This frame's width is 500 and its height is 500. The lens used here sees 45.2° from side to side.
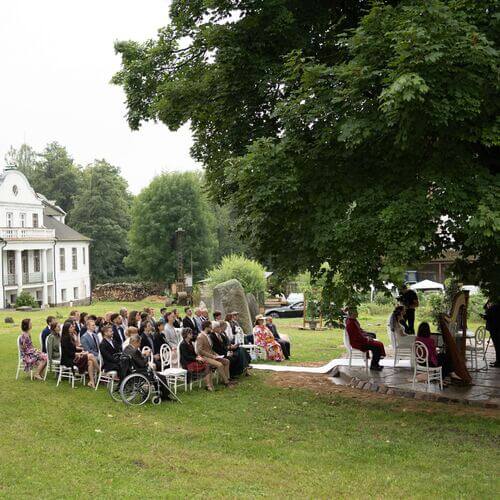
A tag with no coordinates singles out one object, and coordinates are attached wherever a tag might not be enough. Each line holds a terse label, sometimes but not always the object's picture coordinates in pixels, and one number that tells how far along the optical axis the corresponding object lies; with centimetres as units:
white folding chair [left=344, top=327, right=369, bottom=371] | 1389
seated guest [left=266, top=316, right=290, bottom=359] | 1704
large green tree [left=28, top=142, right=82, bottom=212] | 6700
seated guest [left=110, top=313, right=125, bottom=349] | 1285
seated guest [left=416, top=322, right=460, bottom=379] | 1169
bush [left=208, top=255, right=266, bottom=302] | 3161
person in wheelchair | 1091
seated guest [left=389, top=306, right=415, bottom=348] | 1345
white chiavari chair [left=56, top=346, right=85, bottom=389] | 1243
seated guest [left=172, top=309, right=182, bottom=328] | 1538
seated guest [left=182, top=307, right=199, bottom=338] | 1537
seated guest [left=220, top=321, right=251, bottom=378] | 1348
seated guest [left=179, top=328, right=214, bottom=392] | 1227
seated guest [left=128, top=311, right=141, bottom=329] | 1459
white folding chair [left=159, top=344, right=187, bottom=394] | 1154
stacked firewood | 5341
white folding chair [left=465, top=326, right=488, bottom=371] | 1411
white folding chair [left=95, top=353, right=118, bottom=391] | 1141
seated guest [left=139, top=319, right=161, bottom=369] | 1291
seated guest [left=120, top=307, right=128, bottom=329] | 1452
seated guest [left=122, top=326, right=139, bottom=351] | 1112
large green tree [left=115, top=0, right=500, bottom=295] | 810
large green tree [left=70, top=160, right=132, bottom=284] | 5931
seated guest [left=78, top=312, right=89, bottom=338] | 1408
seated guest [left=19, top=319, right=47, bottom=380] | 1308
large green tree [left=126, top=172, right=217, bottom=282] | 5350
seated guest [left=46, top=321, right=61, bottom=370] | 1300
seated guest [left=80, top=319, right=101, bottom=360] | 1253
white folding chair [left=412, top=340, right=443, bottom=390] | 1152
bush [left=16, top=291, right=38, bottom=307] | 3941
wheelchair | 1089
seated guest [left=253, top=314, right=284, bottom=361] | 1664
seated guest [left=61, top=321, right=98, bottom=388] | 1246
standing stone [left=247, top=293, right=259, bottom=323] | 2370
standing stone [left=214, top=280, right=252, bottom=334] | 1981
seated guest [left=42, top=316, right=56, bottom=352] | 1301
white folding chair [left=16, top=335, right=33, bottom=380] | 1308
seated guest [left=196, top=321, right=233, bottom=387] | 1252
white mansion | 4459
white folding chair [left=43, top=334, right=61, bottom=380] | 1296
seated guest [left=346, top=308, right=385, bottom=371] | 1370
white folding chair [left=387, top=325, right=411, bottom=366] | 1355
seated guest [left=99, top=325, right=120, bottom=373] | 1162
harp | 1209
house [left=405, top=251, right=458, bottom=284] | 4384
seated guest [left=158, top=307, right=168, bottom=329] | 1353
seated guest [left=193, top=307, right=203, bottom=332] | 1583
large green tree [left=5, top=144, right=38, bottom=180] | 8069
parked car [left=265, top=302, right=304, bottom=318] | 3566
